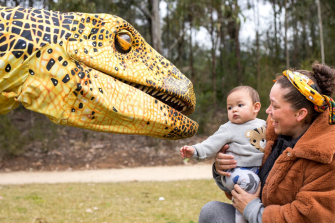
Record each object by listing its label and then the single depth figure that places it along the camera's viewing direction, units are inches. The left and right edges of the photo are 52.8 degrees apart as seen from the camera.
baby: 84.0
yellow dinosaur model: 82.4
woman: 66.8
